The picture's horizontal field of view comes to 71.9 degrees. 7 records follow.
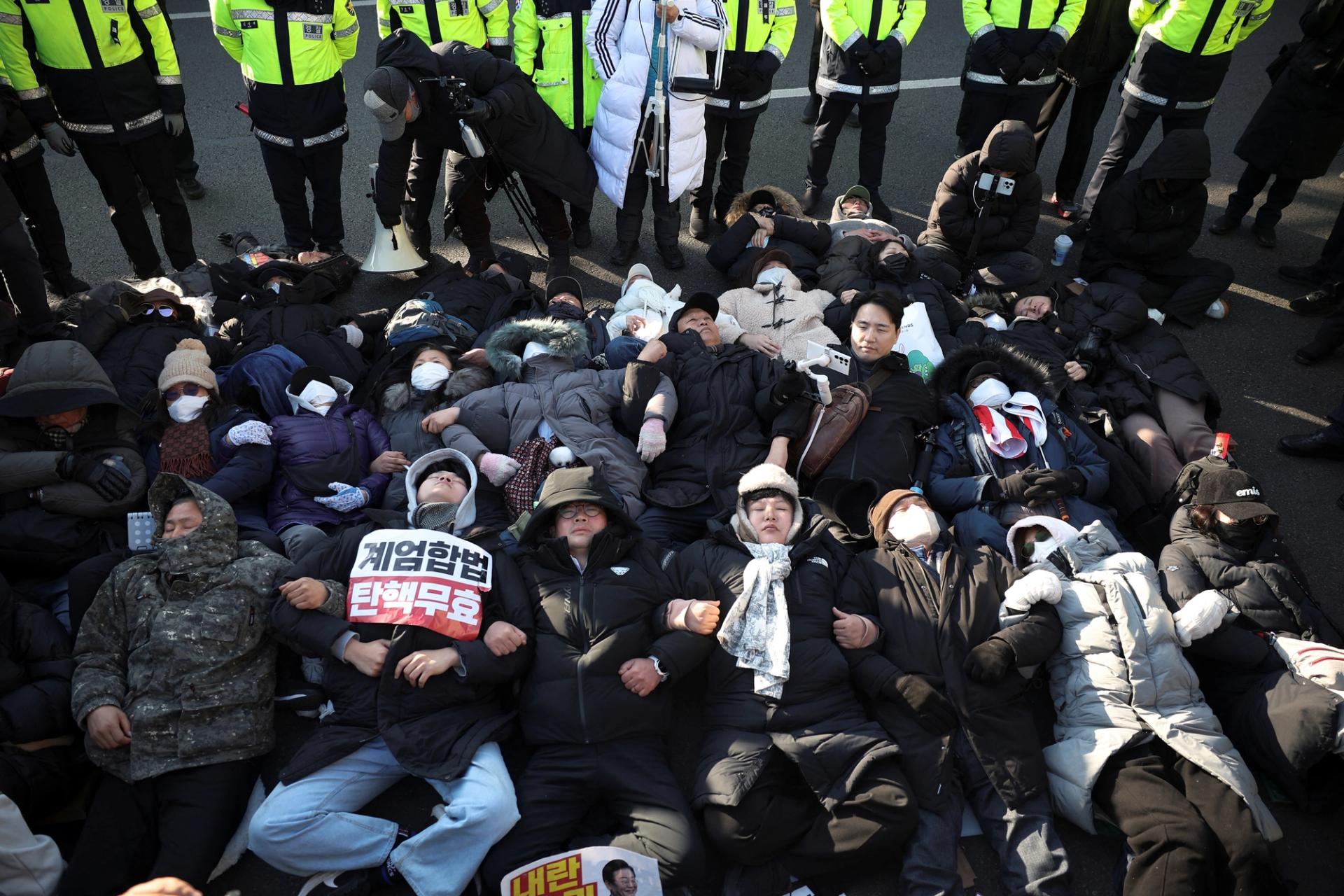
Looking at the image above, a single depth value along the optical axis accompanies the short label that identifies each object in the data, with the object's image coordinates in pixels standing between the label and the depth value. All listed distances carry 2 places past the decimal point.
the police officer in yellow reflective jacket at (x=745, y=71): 6.29
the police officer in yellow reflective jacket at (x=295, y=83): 5.59
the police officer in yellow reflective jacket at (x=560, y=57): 6.08
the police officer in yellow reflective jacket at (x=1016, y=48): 6.58
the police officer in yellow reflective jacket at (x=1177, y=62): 6.32
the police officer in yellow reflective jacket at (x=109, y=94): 5.36
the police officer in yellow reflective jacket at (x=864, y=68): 6.53
